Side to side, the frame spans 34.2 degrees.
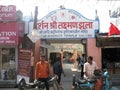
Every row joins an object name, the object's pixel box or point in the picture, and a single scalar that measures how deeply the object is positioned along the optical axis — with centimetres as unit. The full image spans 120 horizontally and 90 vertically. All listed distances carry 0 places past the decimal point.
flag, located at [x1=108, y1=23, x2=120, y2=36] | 1131
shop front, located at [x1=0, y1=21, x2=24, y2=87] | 1045
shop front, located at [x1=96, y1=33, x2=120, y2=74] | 1195
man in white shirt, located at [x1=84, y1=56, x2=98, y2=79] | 667
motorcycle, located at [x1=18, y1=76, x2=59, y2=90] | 639
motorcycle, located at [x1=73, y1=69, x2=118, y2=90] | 632
